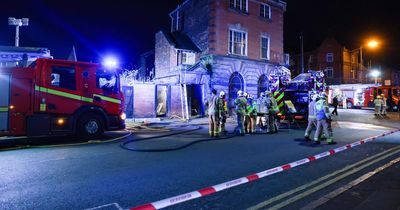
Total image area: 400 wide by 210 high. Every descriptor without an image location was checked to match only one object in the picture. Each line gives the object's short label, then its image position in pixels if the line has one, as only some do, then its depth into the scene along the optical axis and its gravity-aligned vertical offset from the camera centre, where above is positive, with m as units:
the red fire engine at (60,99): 9.14 +0.22
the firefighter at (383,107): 22.60 +0.14
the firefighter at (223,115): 11.66 -0.28
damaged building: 21.26 +4.45
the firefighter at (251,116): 12.57 -0.35
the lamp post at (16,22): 17.39 +4.91
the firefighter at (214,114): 11.20 -0.24
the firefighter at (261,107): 13.19 +0.05
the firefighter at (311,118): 10.26 -0.32
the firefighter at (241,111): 11.98 -0.13
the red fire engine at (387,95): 31.42 +1.60
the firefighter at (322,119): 9.64 -0.33
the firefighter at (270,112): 12.63 -0.16
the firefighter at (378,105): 22.31 +0.32
